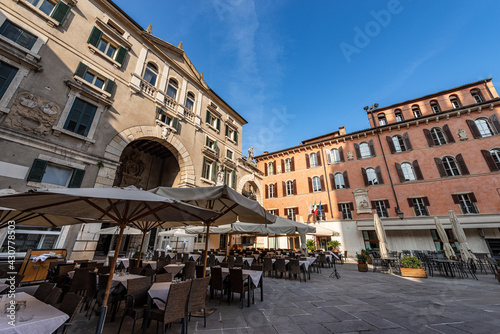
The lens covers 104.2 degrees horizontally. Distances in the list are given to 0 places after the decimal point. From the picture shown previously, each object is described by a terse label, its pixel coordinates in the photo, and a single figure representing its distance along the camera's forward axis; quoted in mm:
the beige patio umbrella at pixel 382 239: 10914
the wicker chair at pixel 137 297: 3301
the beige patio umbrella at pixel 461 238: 9781
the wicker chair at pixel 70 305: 2412
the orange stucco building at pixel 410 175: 15820
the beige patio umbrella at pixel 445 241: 10453
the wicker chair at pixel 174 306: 3061
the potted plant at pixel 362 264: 10758
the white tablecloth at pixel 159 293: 3338
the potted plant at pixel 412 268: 8925
